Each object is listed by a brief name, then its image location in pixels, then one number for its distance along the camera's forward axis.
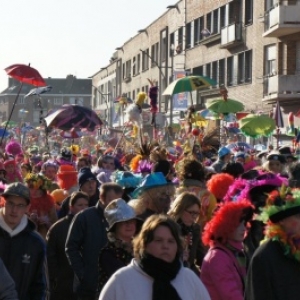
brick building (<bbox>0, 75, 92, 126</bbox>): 170.50
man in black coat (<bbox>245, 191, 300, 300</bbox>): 6.71
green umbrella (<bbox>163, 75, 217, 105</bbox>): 22.97
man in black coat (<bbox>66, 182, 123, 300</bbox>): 9.92
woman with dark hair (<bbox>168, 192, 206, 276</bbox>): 9.10
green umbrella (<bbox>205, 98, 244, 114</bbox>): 26.55
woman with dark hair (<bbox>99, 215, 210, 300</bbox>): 6.23
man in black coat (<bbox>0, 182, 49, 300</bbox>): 8.30
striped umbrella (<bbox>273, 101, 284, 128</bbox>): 29.54
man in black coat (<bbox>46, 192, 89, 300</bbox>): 10.81
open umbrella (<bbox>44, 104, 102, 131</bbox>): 22.66
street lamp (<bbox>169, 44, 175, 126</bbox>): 60.39
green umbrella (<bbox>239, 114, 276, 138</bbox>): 26.64
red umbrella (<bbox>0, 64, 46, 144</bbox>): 20.16
